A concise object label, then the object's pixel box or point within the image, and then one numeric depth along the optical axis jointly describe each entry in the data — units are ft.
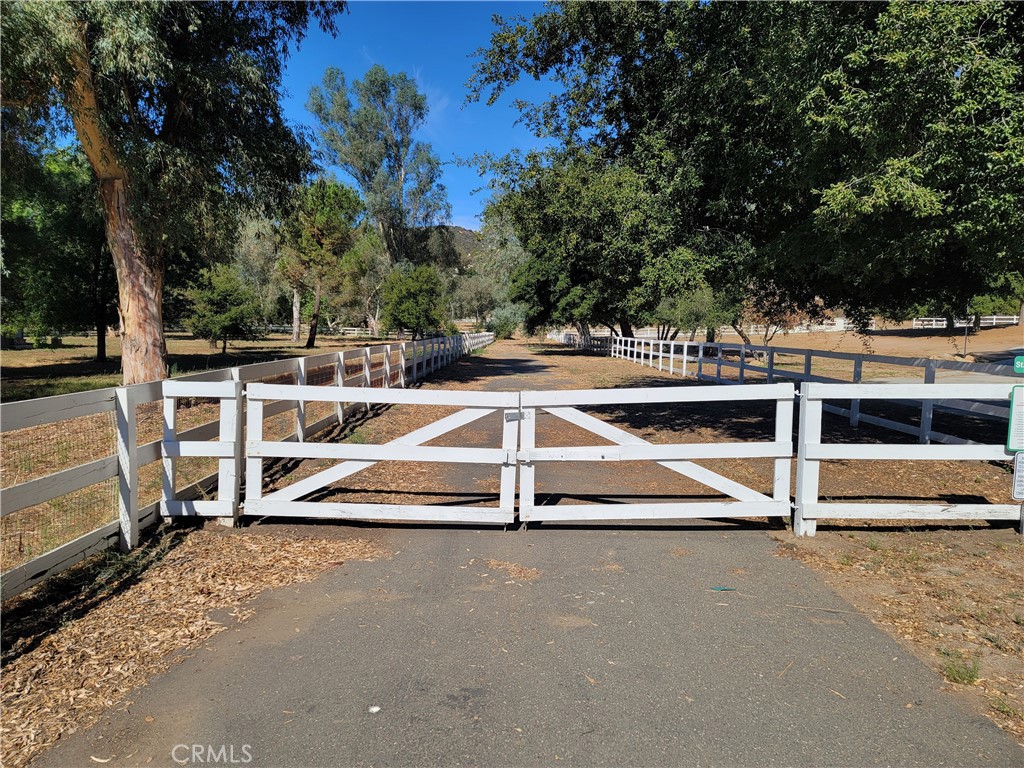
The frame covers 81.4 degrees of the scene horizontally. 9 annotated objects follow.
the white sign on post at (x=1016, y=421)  15.97
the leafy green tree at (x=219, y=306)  98.27
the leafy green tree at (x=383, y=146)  141.08
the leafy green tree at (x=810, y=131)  18.21
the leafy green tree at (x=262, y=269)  155.22
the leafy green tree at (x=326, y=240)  133.90
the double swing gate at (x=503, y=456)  17.52
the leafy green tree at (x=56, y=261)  66.28
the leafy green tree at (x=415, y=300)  107.04
